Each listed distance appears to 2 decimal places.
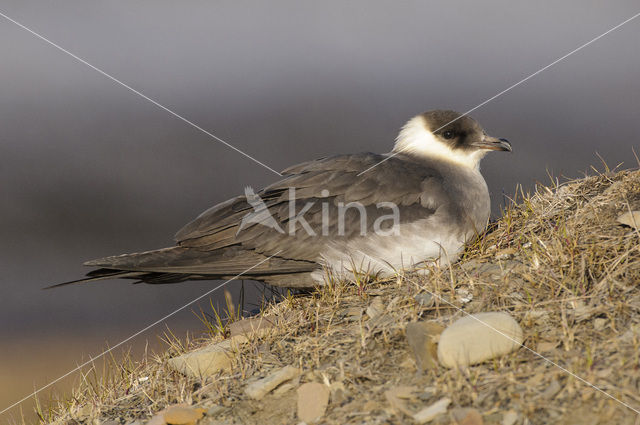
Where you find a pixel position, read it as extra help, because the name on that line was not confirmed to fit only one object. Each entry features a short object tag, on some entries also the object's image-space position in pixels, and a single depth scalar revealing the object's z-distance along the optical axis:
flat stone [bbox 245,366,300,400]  6.43
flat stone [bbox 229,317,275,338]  7.86
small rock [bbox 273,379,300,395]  6.41
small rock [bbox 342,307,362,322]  7.52
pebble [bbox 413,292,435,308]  7.18
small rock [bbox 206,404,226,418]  6.35
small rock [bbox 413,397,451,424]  5.14
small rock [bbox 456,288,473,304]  7.17
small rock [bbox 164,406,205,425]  6.30
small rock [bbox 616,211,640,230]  7.88
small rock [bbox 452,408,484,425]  4.95
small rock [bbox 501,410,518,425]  4.92
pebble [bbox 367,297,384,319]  7.36
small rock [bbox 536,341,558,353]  5.78
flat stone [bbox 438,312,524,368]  5.75
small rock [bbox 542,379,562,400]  5.07
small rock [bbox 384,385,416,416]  5.41
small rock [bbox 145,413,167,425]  6.37
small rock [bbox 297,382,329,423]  5.82
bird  9.01
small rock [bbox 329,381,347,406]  5.91
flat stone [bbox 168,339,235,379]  7.42
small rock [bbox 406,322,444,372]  5.98
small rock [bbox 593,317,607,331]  5.96
